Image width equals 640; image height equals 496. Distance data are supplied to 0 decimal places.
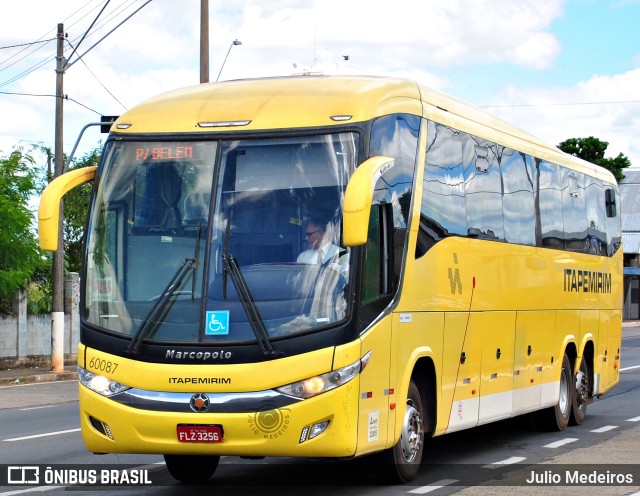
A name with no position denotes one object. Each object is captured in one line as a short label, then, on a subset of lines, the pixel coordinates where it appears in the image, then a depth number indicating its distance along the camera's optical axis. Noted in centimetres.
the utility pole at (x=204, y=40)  2769
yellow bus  895
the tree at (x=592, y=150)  7406
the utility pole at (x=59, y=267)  2744
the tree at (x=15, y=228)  2767
